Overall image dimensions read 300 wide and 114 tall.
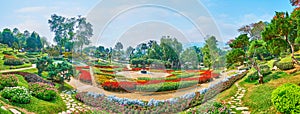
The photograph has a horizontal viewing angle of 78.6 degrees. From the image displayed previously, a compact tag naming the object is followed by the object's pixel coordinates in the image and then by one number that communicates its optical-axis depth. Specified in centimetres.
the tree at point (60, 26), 2859
